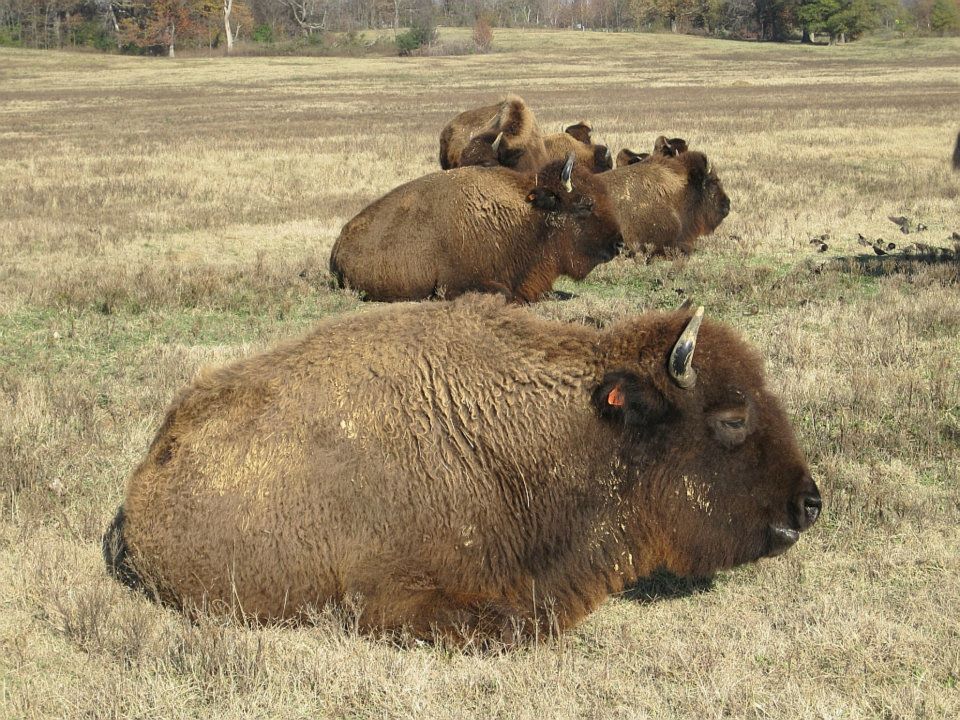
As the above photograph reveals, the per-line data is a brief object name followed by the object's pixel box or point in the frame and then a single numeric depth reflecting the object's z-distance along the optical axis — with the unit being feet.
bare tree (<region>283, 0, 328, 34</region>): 465.47
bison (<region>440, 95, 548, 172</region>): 55.06
